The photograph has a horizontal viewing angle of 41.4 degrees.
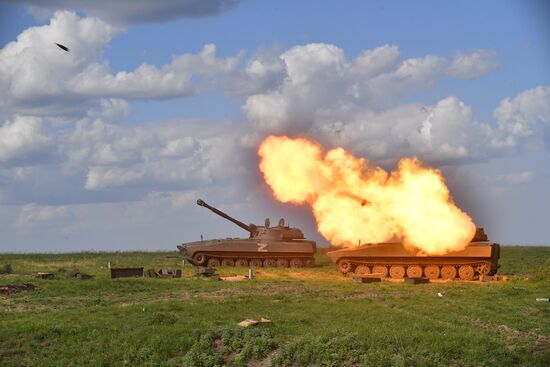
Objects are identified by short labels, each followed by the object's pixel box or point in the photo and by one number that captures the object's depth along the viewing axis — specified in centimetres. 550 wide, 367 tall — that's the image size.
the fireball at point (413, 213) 3869
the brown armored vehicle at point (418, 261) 3841
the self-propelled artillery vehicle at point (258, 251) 4991
